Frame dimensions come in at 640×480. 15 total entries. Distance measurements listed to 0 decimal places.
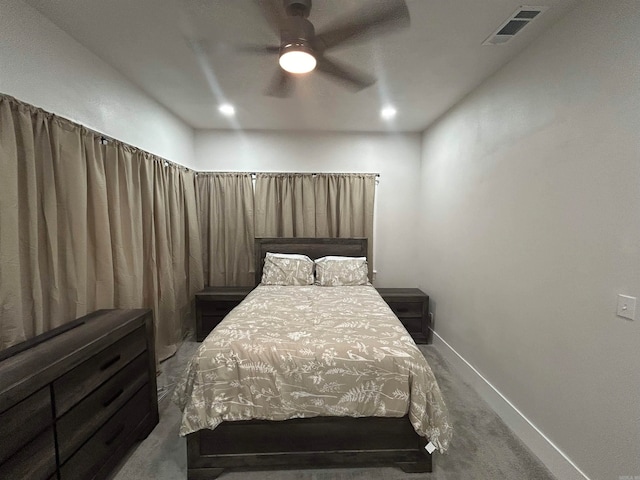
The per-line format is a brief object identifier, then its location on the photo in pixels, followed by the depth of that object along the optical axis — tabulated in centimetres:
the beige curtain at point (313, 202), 374
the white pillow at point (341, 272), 321
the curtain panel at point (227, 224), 372
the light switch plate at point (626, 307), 121
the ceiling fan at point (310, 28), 138
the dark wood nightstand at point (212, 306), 320
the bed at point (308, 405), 150
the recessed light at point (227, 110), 287
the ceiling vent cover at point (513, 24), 152
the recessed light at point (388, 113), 294
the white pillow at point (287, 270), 322
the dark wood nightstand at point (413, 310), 323
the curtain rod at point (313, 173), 374
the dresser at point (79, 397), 106
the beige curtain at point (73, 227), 144
